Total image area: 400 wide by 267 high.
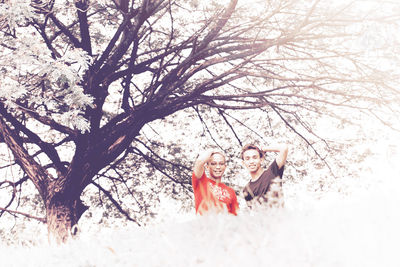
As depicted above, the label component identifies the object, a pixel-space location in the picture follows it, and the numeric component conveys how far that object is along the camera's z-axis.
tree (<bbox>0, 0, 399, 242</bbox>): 6.95
